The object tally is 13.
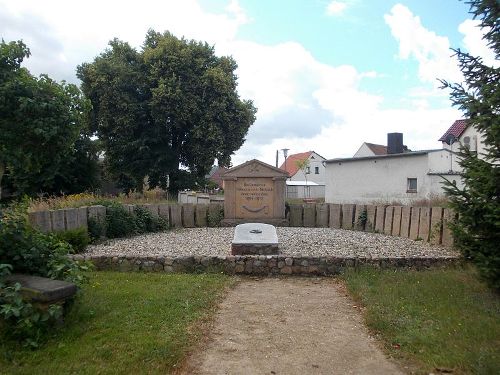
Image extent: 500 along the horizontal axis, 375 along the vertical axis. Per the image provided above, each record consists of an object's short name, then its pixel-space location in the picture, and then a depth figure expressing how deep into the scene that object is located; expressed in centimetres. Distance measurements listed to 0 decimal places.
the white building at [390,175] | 2412
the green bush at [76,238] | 927
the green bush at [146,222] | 1296
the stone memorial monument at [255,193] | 1540
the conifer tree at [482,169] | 573
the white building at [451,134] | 3078
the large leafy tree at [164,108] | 2533
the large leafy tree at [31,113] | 514
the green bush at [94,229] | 1099
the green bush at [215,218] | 1536
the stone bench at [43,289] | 432
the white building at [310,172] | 5522
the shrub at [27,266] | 416
